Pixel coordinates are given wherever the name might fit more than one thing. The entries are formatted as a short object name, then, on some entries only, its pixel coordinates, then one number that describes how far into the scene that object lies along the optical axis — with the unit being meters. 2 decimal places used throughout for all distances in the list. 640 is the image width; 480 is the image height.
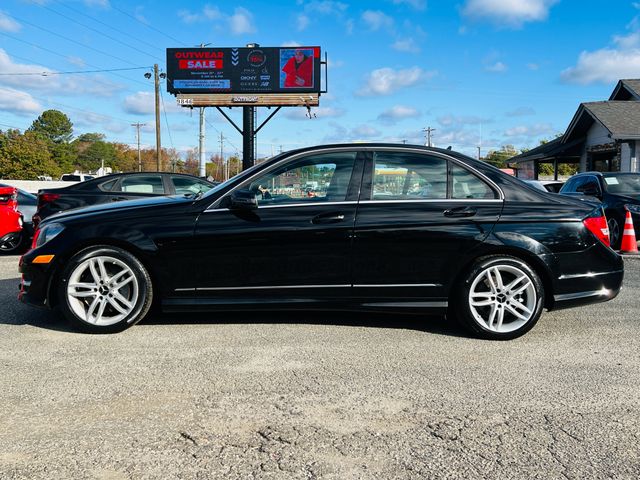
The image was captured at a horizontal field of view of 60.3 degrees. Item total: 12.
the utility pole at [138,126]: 107.56
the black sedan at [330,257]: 4.54
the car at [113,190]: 9.22
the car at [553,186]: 13.90
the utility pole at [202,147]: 39.92
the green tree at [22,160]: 76.56
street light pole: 38.38
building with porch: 20.31
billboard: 31.64
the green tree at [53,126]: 122.38
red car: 9.20
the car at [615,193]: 10.01
